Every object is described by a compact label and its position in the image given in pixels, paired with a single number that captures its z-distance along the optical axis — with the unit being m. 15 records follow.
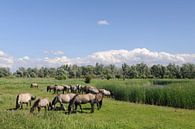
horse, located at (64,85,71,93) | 45.09
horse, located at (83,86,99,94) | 37.41
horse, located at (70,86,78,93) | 44.31
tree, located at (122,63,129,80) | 134.32
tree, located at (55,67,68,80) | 79.19
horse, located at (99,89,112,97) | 38.02
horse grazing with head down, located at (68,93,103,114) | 22.86
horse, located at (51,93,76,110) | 24.12
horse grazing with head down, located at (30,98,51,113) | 21.87
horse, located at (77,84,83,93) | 42.97
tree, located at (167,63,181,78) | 105.60
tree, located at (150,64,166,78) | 116.03
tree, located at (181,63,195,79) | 105.44
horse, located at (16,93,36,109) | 24.31
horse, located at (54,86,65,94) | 43.81
